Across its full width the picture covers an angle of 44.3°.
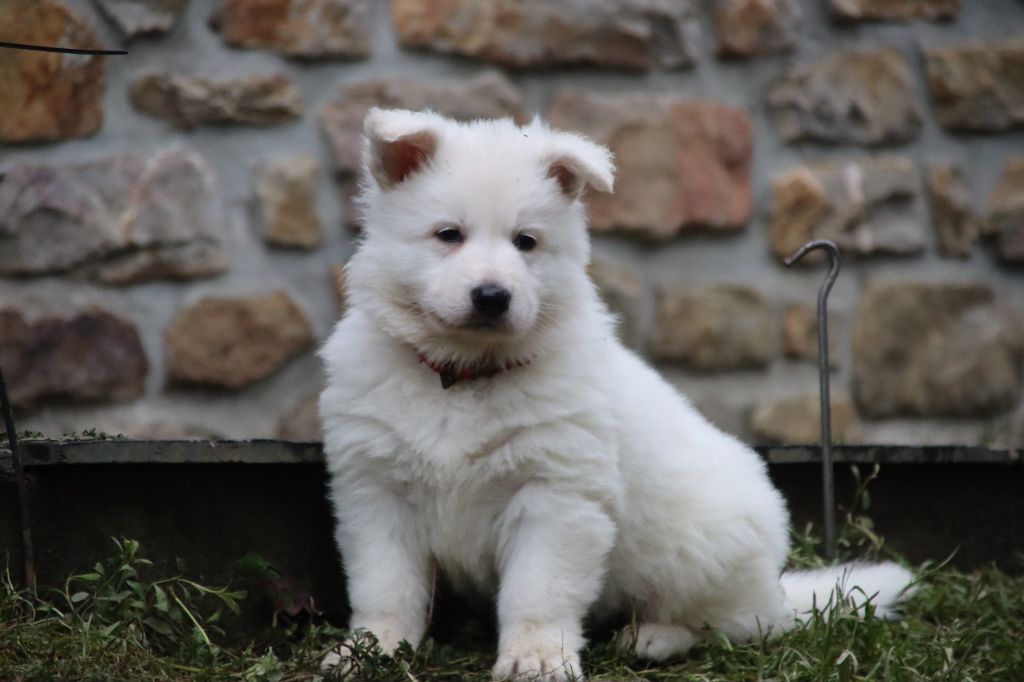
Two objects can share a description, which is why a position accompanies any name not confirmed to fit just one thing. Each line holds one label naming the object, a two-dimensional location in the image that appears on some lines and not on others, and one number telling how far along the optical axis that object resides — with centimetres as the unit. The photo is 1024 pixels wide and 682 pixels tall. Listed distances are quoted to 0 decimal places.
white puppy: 310
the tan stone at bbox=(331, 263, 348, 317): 468
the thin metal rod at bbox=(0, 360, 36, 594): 300
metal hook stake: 389
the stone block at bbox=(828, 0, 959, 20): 516
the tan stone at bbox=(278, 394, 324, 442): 467
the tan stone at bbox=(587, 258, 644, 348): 495
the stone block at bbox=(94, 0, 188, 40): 441
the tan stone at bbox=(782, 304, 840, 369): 516
